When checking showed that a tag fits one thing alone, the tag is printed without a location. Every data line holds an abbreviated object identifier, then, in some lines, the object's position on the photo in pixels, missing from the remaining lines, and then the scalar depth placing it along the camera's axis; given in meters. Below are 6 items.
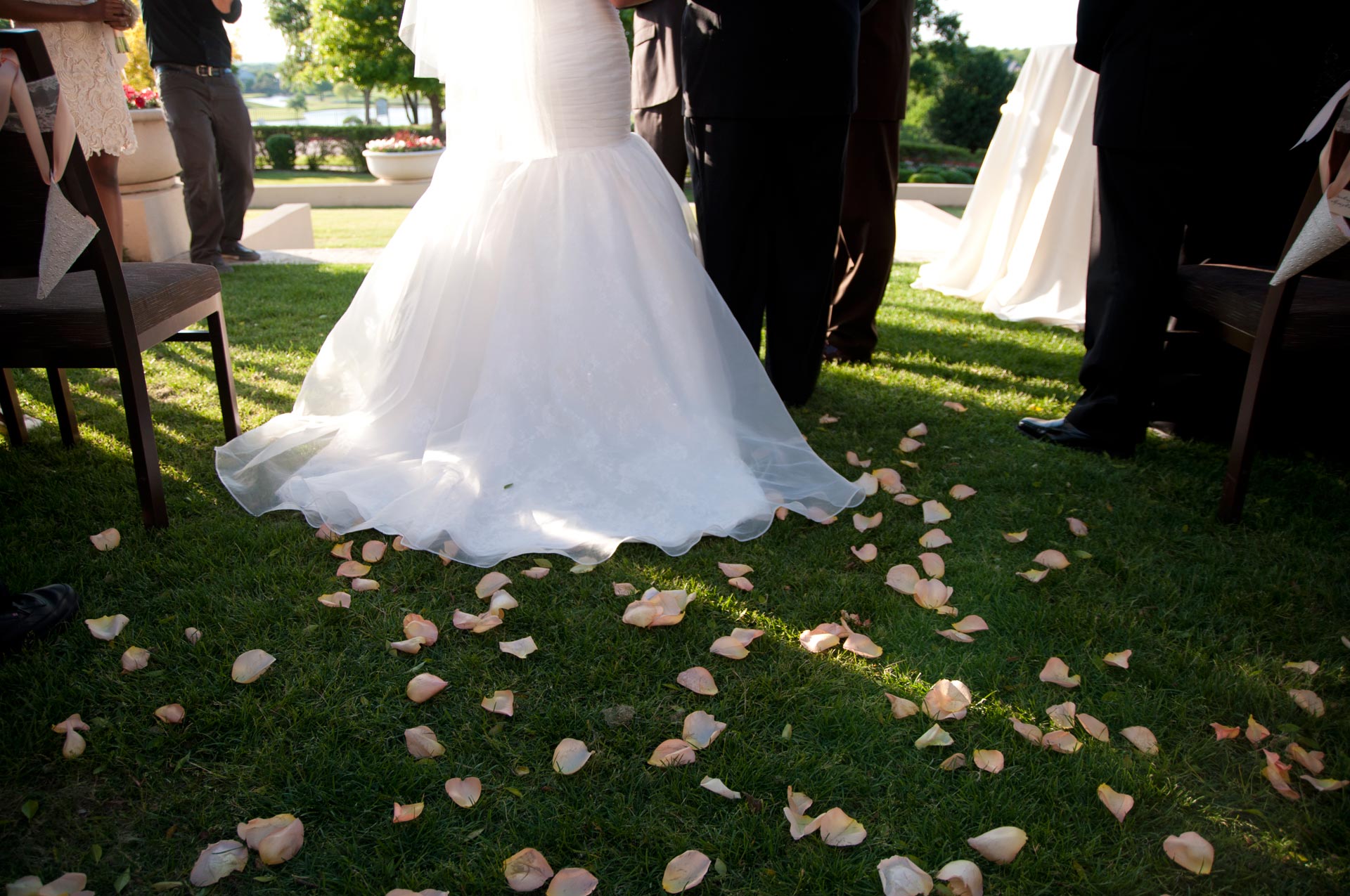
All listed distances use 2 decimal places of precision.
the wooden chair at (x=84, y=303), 1.99
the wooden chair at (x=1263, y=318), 2.29
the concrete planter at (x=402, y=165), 15.98
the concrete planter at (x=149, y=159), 6.10
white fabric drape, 4.82
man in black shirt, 5.38
